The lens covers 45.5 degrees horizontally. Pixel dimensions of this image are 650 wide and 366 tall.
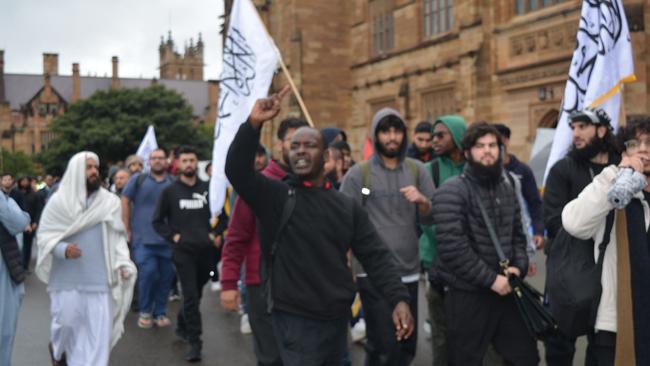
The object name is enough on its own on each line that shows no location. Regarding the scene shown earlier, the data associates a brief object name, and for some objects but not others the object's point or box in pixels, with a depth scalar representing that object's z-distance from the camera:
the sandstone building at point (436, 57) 17.58
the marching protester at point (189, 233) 7.54
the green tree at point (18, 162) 88.19
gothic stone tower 143.12
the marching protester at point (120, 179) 11.69
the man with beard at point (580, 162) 5.24
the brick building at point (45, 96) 109.94
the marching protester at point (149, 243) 9.38
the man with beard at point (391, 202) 5.36
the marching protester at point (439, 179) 6.12
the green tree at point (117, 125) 62.56
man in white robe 6.33
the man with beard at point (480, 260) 4.95
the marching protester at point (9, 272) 6.13
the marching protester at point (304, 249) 4.06
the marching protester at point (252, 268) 4.76
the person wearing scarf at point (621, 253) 3.87
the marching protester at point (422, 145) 8.24
